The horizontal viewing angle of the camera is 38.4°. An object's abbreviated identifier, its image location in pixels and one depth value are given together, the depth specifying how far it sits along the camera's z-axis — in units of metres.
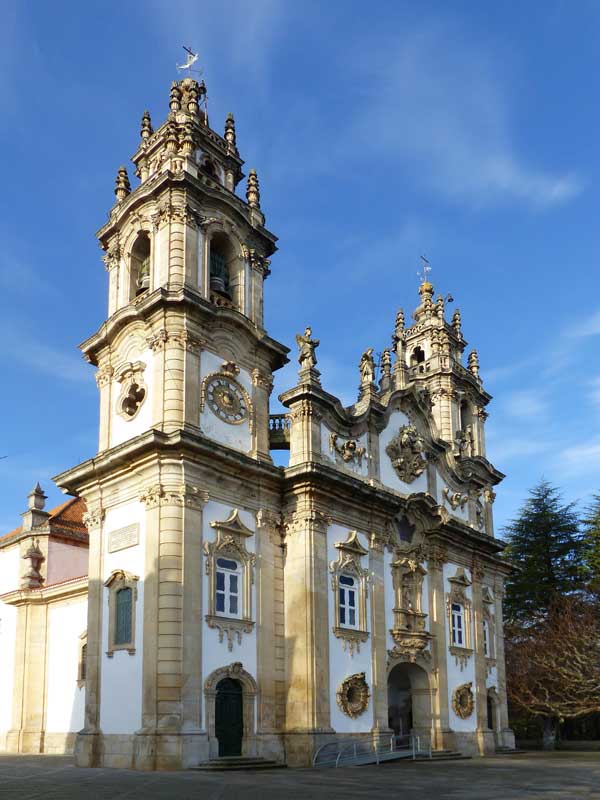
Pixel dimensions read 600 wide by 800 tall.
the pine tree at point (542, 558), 51.56
